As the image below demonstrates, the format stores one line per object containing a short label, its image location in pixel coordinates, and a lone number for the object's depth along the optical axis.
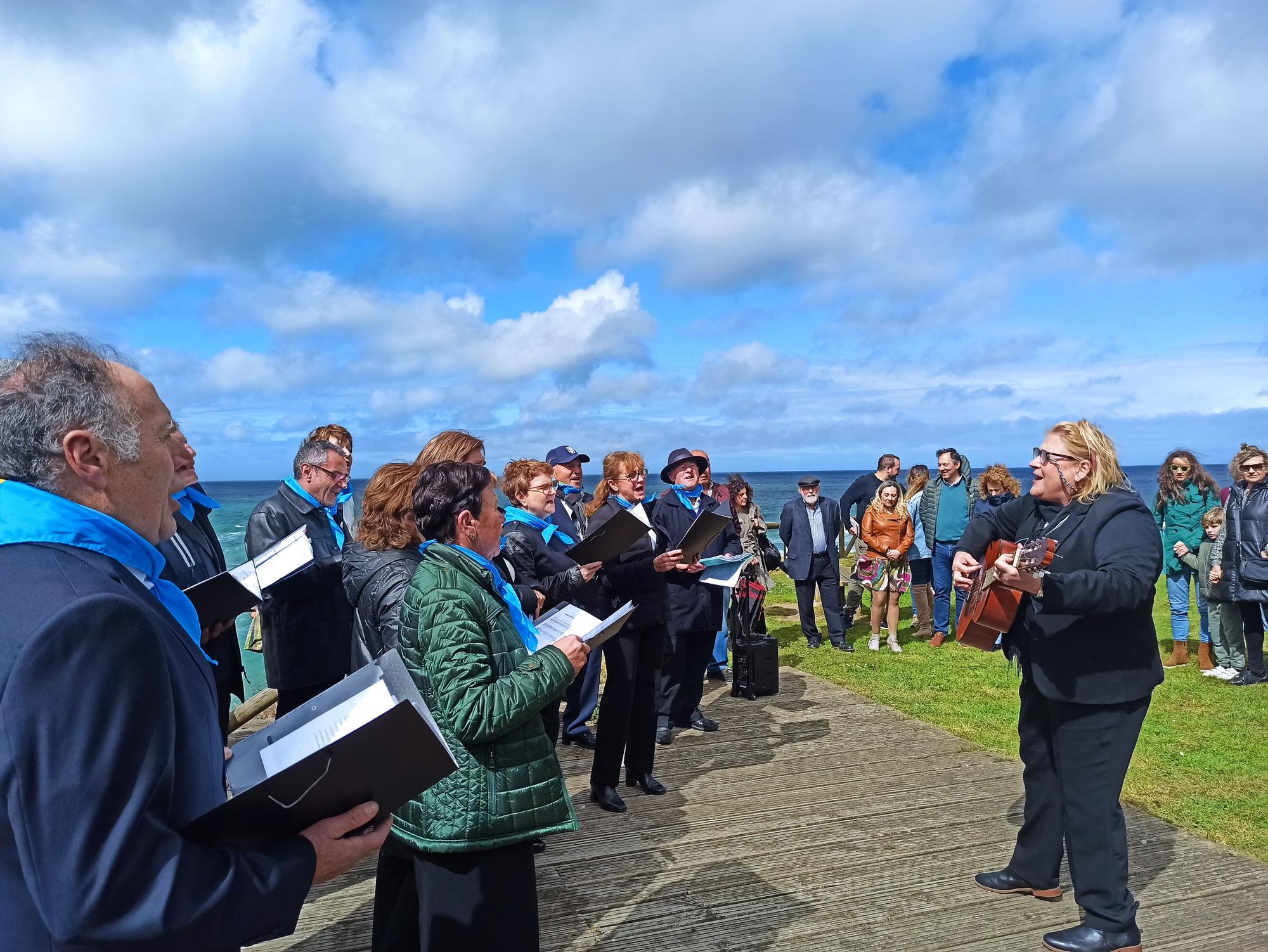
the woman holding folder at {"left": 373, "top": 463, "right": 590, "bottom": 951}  2.55
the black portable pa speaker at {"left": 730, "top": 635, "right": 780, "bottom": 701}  7.93
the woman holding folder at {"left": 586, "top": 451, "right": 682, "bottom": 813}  5.29
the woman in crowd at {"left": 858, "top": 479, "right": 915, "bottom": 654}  10.73
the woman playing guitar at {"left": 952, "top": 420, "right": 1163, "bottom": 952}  3.45
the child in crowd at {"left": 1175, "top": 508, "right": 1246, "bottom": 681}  8.78
